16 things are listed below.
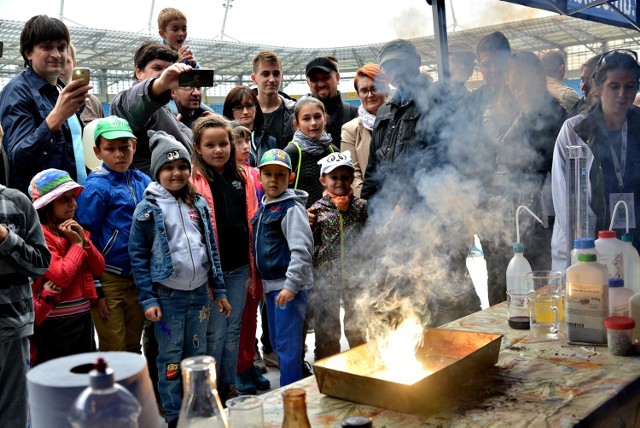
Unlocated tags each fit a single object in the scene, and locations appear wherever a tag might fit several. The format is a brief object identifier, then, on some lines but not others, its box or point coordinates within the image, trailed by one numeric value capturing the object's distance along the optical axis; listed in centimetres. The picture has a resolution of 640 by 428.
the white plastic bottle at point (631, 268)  232
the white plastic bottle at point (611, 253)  231
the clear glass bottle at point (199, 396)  109
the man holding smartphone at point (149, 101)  311
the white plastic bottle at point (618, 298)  212
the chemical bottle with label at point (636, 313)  211
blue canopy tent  487
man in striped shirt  238
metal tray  154
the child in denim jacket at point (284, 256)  335
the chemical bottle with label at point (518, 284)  242
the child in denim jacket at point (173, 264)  294
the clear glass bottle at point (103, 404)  86
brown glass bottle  127
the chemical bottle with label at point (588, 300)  205
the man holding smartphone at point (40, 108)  290
